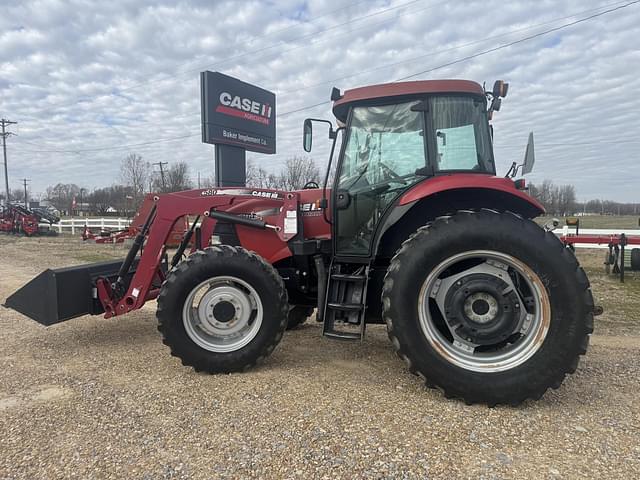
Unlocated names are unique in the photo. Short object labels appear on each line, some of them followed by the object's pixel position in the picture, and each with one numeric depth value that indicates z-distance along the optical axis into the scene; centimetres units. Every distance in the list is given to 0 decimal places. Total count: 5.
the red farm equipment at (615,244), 820
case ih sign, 1380
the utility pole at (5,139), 4356
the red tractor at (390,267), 304
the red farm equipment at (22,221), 2192
